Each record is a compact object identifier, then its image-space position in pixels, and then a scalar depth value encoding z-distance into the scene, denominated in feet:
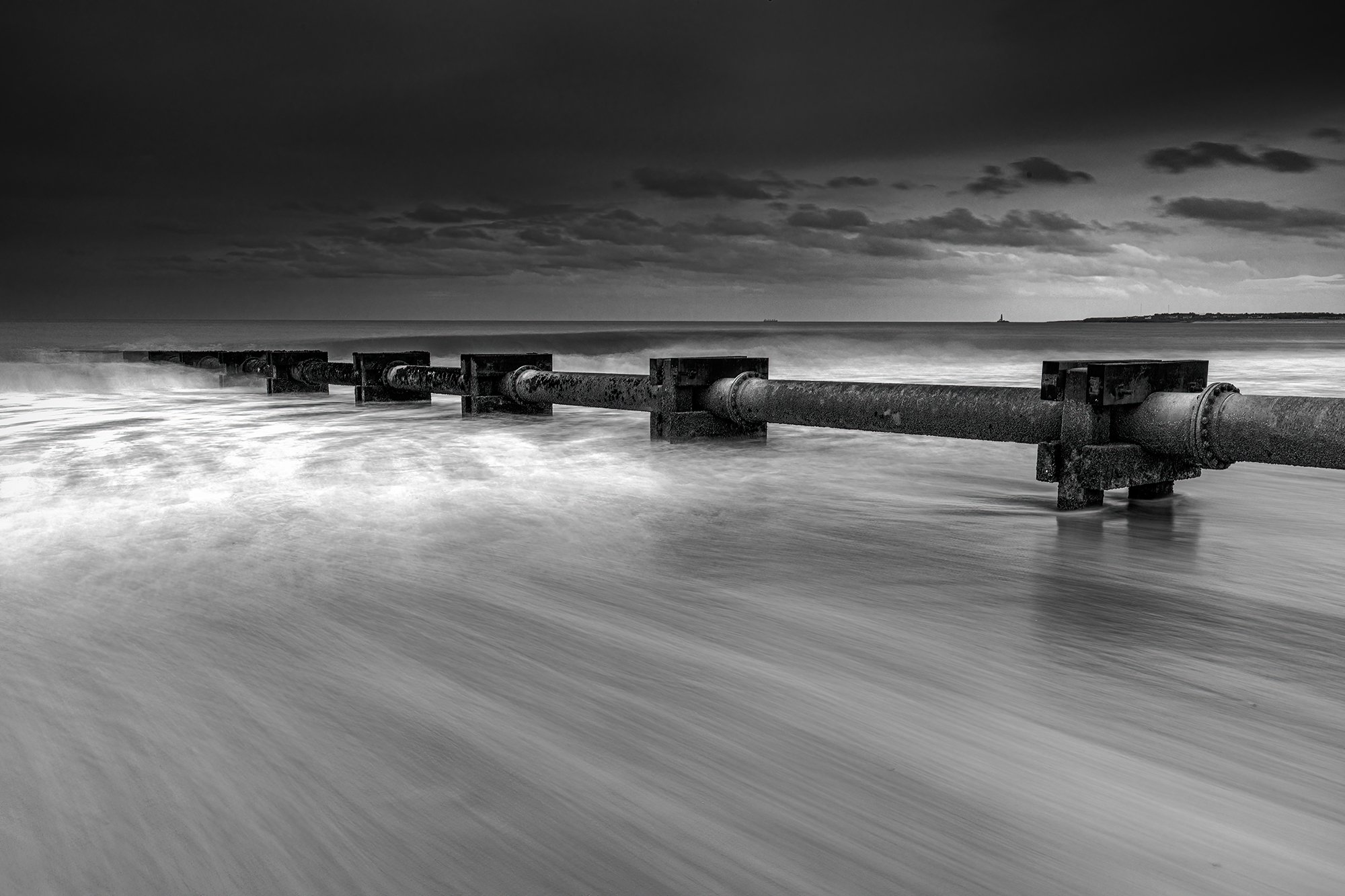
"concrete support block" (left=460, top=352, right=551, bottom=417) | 24.57
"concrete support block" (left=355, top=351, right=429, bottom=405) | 29.32
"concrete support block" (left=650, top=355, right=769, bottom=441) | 18.56
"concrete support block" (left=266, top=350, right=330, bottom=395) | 34.24
